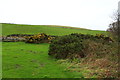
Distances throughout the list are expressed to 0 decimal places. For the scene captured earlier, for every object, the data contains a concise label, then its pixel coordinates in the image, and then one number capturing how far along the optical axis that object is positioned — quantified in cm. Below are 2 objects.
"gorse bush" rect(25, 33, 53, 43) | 1959
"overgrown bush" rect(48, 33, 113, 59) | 989
